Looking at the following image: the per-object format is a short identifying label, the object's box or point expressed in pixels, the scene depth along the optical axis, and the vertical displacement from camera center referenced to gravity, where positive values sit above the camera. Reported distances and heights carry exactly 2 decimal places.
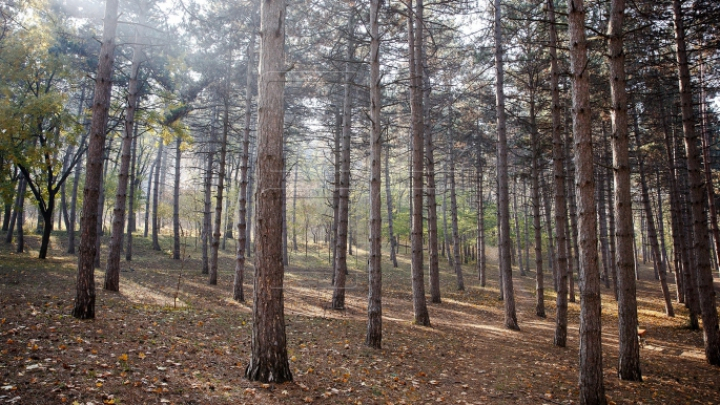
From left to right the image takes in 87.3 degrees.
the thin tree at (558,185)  9.84 +1.39
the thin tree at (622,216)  7.53 +0.39
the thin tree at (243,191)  12.98 +1.70
